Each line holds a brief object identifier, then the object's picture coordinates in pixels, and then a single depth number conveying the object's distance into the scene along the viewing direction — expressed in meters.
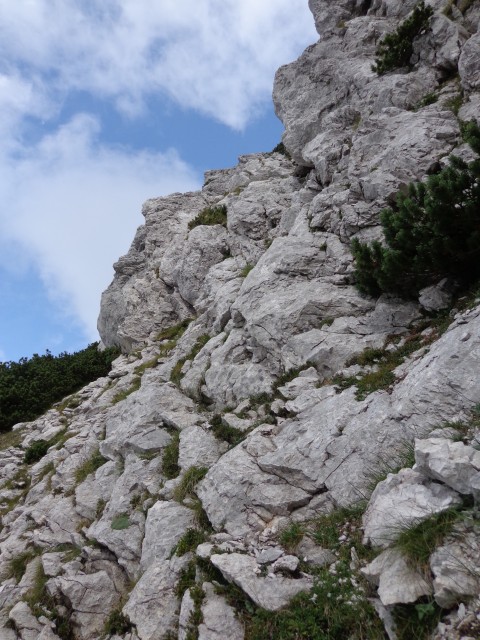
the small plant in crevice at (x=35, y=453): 18.44
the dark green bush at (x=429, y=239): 10.50
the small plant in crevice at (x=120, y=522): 10.88
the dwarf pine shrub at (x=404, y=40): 21.89
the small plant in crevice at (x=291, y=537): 7.57
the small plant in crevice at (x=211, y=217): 28.59
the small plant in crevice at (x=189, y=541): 8.84
